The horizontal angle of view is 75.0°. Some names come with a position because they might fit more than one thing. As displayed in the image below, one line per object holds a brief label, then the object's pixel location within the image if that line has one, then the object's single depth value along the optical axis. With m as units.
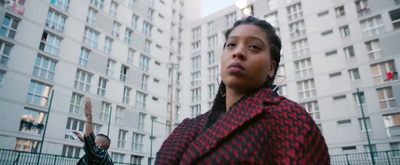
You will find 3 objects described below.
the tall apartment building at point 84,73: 20.09
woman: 0.98
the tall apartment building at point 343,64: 23.20
